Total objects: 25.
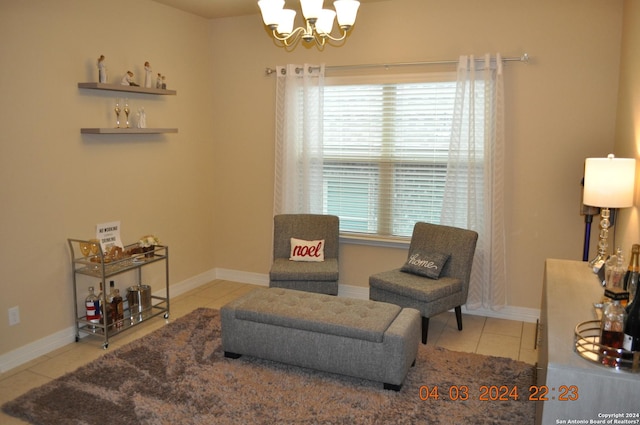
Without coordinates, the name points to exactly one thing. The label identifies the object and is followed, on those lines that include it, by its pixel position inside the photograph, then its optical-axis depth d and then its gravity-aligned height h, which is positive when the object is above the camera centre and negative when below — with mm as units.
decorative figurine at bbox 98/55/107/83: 3787 +677
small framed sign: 3939 -599
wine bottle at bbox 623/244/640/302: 2094 -477
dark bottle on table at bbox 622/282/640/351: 1751 -596
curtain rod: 4023 +855
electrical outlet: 3405 -1071
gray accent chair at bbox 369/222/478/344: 3750 -945
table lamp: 2852 -127
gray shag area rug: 2756 -1400
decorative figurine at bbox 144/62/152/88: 4238 +724
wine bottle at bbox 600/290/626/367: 1751 -619
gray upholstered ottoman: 2996 -1089
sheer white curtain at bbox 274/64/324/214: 4719 +212
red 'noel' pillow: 4570 -827
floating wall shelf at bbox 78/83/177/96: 3705 +569
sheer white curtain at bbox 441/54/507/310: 4109 -96
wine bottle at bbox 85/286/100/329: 3797 -1139
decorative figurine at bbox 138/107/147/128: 4210 +355
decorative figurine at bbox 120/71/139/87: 4027 +651
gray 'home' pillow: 3996 -828
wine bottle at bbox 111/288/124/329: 3879 -1166
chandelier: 2674 +808
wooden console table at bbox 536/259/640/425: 1698 -777
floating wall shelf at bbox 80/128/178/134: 3754 +236
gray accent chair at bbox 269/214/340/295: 4580 -678
